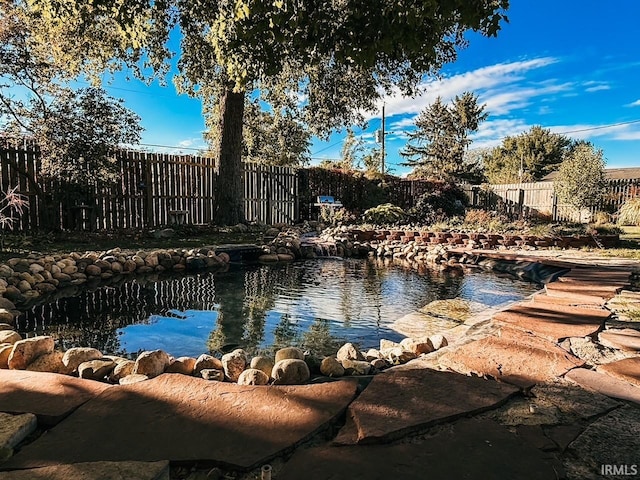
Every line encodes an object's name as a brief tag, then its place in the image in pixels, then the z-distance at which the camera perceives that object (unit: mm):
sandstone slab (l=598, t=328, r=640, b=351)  1847
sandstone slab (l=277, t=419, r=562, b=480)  947
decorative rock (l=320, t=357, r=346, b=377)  1746
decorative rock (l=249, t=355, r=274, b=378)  1752
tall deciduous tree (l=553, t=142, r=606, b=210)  11062
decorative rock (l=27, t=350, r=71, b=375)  1737
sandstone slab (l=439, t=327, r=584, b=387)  1549
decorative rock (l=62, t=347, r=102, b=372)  1755
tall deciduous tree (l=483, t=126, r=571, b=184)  29797
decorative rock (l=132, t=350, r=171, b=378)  1668
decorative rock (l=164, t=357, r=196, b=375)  1730
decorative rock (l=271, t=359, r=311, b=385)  1621
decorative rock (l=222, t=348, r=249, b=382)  1743
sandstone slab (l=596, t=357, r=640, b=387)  1482
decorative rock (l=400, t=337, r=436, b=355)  2094
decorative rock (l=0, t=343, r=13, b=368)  1768
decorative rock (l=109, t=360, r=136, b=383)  1665
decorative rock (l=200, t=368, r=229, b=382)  1651
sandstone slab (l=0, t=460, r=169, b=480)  900
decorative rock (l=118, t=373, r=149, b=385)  1556
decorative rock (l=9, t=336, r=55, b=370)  1743
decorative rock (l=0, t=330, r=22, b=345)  1989
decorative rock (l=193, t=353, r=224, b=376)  1765
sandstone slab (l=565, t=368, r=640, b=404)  1361
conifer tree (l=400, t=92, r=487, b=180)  29875
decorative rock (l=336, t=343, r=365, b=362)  2025
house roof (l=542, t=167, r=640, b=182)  26234
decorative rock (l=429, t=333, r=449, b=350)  2191
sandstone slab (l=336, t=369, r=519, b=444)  1147
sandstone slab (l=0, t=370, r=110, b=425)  1266
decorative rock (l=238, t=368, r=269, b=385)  1575
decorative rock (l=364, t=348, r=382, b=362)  2070
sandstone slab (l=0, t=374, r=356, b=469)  1046
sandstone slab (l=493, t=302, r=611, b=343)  2061
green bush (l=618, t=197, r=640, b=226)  7075
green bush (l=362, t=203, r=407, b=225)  10867
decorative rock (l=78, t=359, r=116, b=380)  1661
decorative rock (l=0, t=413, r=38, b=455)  1084
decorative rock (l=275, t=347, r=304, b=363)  1852
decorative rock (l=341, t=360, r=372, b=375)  1817
